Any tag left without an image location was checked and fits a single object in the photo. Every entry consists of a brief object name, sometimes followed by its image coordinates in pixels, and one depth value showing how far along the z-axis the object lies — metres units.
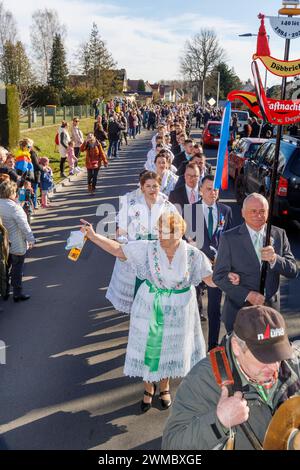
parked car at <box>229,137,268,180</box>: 14.57
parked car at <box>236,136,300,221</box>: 9.98
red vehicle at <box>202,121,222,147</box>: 26.98
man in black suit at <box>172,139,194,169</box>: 10.55
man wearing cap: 2.24
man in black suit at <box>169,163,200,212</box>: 6.78
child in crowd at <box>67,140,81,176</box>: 17.22
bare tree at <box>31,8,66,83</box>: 72.88
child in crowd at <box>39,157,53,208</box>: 12.32
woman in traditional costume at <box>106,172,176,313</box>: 5.81
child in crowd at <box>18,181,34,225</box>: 9.49
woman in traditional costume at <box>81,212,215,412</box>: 4.16
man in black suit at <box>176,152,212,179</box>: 8.16
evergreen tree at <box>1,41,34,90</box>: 39.91
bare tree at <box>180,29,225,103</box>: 79.06
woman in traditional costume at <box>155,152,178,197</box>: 8.02
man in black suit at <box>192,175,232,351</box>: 5.71
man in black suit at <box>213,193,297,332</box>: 4.32
